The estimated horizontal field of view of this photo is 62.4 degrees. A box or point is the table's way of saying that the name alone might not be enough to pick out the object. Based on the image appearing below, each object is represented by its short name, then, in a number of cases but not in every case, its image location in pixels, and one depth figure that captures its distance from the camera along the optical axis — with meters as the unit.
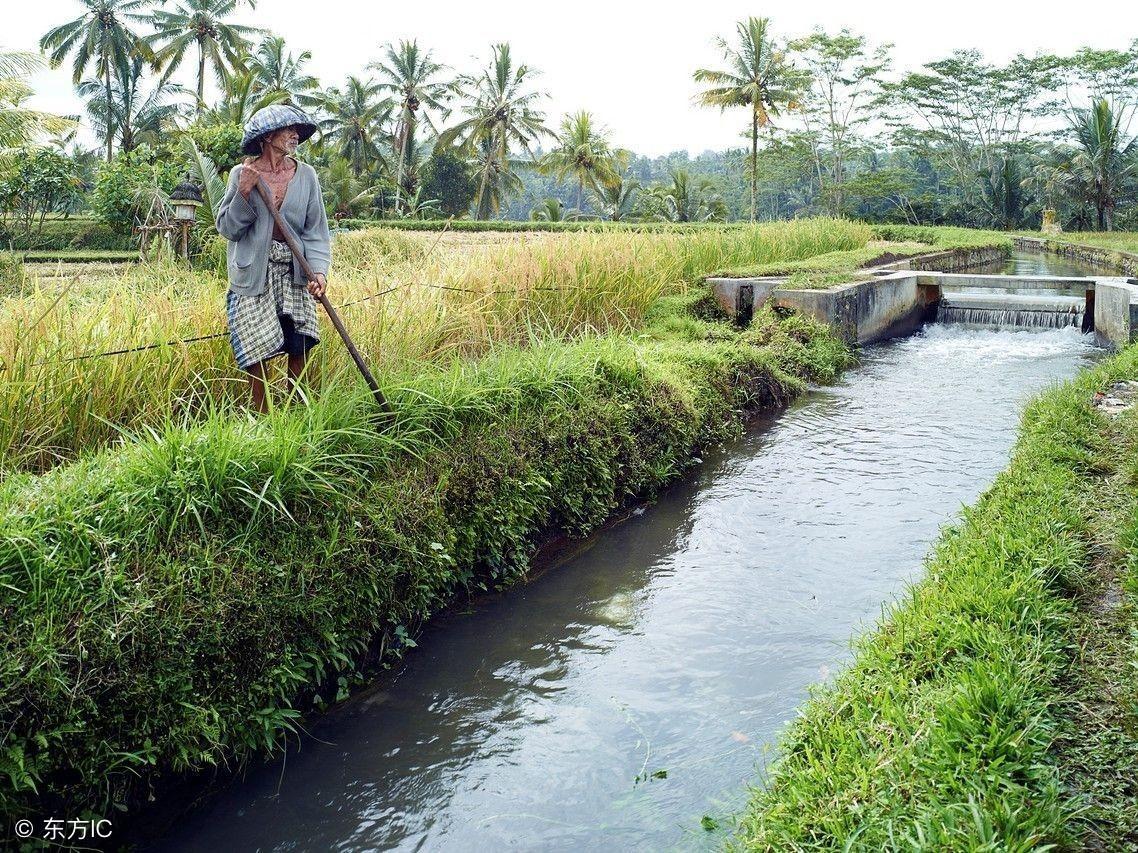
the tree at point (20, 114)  13.82
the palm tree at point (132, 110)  34.78
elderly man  3.88
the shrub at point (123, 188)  21.23
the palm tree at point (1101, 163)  28.88
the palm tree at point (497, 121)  35.38
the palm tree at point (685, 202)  34.75
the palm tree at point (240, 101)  27.61
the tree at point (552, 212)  33.66
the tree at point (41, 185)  23.69
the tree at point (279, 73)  35.66
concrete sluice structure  8.99
